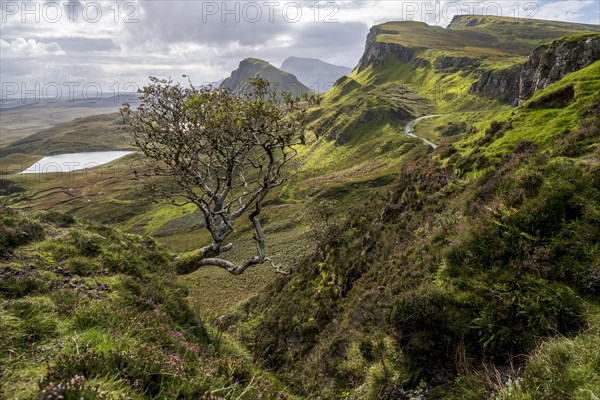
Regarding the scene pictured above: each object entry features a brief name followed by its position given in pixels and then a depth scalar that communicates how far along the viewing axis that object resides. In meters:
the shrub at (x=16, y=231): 11.64
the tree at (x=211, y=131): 15.29
